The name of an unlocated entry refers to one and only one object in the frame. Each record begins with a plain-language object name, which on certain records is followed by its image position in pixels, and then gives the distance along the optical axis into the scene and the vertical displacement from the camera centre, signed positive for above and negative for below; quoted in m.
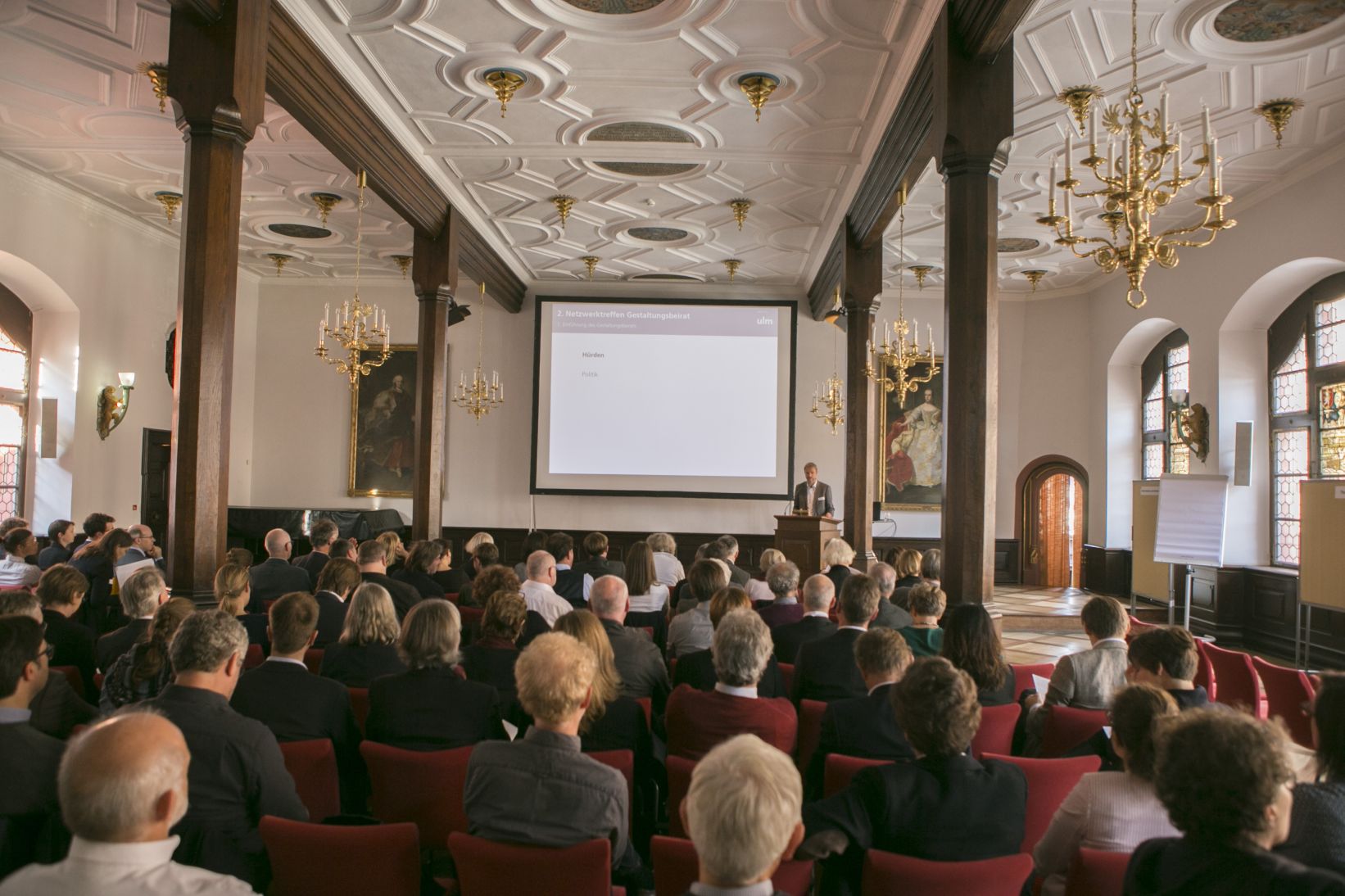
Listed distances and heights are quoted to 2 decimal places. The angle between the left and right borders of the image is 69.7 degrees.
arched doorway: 15.71 -0.44
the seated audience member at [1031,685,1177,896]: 2.44 -0.78
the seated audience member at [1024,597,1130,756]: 4.05 -0.76
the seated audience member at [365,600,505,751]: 3.31 -0.79
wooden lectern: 10.84 -0.56
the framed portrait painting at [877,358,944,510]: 15.64 +0.73
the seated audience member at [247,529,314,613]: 6.36 -0.70
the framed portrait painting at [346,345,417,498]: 15.71 +0.79
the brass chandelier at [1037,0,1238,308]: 4.57 +1.52
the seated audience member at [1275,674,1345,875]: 2.21 -0.75
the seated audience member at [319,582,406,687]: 4.14 -0.73
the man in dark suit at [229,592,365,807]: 3.30 -0.77
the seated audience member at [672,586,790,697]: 4.29 -0.85
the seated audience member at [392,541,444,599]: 6.68 -0.64
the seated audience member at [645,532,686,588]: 8.15 -0.65
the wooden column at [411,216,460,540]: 10.49 +1.19
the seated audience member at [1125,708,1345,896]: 1.76 -0.58
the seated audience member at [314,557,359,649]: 5.18 -0.64
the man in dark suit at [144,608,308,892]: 2.57 -0.84
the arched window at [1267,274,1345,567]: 10.29 +1.12
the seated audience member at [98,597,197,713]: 3.50 -0.72
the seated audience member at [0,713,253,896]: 1.76 -0.63
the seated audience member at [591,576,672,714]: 4.26 -0.80
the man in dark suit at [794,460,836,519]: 12.02 -0.09
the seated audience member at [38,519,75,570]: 7.60 -0.62
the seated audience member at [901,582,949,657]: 4.83 -0.62
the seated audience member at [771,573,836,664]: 5.05 -0.72
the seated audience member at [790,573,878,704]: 4.29 -0.80
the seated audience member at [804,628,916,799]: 3.32 -0.80
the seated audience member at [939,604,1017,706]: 3.92 -0.64
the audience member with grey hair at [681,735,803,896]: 1.70 -0.60
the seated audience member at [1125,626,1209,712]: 3.40 -0.59
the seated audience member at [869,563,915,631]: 5.62 -0.73
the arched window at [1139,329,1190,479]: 13.36 +1.42
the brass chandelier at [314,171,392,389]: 9.07 +1.41
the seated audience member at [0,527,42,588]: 6.89 -0.67
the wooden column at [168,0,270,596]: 5.36 +1.13
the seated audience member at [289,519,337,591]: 7.36 -0.57
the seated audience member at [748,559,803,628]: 5.91 -0.68
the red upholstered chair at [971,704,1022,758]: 3.61 -0.89
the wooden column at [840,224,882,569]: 10.94 +1.23
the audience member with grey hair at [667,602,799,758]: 3.45 -0.78
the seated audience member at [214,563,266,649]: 5.09 -0.66
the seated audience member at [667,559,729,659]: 5.35 -0.81
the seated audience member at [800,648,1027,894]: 2.34 -0.76
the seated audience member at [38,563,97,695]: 4.41 -0.69
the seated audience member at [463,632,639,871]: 2.48 -0.78
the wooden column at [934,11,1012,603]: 5.75 +1.14
